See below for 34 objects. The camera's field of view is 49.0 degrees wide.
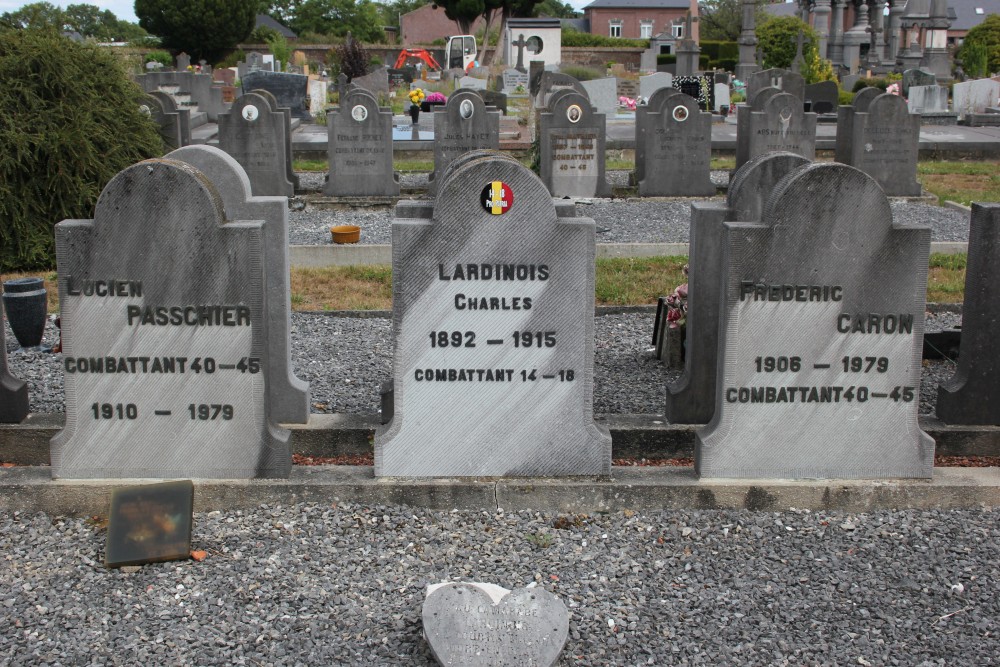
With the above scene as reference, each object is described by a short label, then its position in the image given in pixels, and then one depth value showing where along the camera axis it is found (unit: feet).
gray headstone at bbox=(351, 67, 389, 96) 117.19
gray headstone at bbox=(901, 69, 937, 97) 103.96
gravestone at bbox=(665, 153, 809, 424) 21.12
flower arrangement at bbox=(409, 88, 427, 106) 82.00
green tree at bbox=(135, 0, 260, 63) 185.26
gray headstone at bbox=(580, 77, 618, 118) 101.30
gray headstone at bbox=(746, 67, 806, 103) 80.33
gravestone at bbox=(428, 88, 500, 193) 53.31
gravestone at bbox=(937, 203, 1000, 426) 20.24
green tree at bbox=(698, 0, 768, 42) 254.06
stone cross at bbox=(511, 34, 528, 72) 164.32
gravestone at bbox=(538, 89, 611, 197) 52.03
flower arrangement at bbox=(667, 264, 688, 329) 24.97
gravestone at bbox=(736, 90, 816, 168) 53.62
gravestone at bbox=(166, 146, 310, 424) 20.65
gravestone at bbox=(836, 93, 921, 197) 53.42
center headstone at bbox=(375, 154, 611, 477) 16.60
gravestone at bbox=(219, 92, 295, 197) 51.08
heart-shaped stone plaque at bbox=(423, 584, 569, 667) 12.57
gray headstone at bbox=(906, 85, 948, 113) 98.02
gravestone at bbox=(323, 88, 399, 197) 52.70
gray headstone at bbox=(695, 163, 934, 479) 16.62
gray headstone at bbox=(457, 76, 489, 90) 122.42
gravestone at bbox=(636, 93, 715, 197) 53.26
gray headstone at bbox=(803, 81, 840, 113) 102.83
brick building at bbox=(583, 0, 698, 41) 288.30
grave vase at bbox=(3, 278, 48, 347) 27.02
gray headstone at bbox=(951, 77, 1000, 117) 103.60
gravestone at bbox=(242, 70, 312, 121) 99.21
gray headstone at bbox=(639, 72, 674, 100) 112.37
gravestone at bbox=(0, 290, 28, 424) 20.02
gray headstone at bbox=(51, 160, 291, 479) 16.37
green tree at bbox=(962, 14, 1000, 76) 138.41
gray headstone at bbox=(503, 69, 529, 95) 132.77
